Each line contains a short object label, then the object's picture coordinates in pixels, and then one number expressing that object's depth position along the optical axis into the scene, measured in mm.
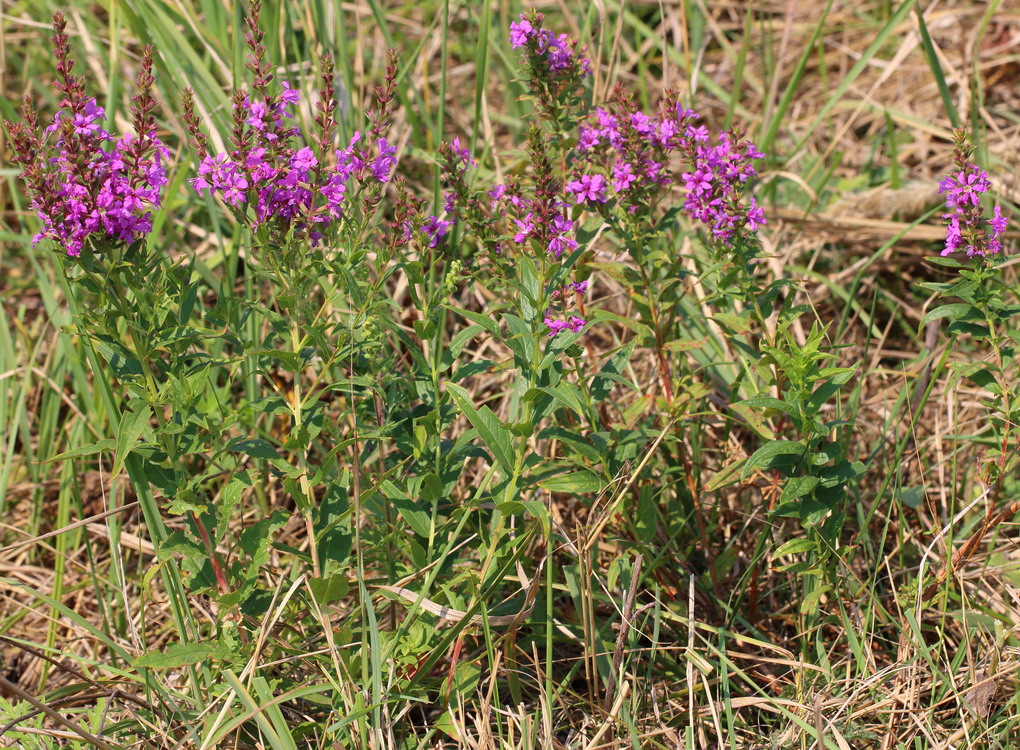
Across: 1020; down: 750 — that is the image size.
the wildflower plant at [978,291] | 2357
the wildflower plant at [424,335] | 2158
